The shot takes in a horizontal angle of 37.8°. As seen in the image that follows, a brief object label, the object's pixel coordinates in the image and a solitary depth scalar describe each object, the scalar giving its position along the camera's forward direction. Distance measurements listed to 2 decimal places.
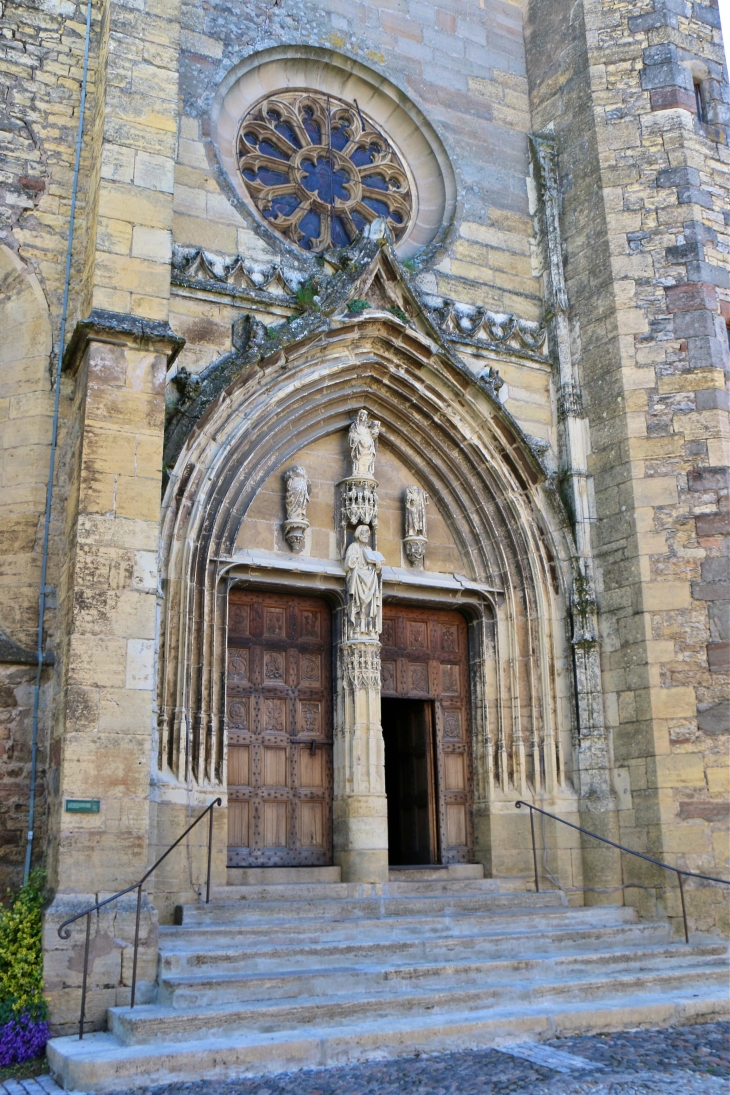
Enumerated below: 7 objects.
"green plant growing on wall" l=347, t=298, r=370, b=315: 9.72
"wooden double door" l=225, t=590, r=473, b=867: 9.05
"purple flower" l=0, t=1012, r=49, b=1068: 6.20
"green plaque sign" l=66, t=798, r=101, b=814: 6.82
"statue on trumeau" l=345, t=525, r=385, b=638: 9.41
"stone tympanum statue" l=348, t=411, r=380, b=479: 9.80
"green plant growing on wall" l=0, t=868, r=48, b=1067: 6.26
